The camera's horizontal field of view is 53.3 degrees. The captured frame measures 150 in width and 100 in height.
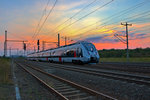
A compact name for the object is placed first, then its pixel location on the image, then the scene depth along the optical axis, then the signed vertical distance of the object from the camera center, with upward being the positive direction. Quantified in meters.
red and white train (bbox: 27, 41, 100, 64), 20.39 +0.25
